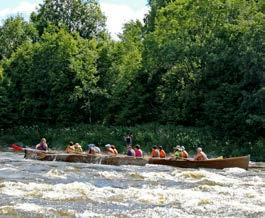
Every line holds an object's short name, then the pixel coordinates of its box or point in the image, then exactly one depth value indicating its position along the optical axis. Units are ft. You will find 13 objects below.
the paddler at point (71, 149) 103.87
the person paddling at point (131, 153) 99.71
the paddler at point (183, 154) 96.05
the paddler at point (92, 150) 99.04
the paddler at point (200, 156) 91.15
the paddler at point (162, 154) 101.76
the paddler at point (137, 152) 101.19
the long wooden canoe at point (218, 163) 88.43
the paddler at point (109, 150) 101.50
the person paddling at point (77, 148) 105.91
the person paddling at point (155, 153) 99.45
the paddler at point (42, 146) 109.19
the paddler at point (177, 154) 95.15
